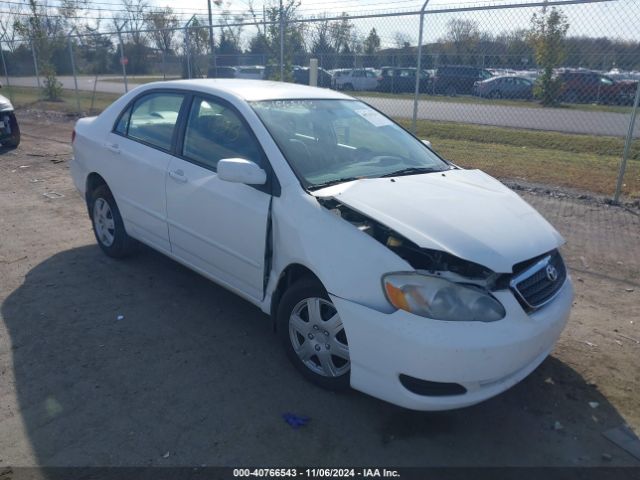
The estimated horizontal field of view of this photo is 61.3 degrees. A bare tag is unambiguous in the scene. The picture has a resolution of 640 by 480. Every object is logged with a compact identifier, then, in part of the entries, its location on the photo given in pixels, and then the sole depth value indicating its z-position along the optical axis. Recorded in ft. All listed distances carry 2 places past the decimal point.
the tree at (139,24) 67.68
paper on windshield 14.39
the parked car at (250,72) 41.55
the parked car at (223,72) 43.32
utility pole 43.21
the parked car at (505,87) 32.40
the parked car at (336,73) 36.00
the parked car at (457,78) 31.63
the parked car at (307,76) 36.63
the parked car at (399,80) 34.37
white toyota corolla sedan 9.02
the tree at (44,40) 69.92
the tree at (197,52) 45.54
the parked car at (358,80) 35.81
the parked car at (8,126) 35.91
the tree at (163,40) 54.44
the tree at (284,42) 36.24
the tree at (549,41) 25.91
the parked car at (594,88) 28.37
